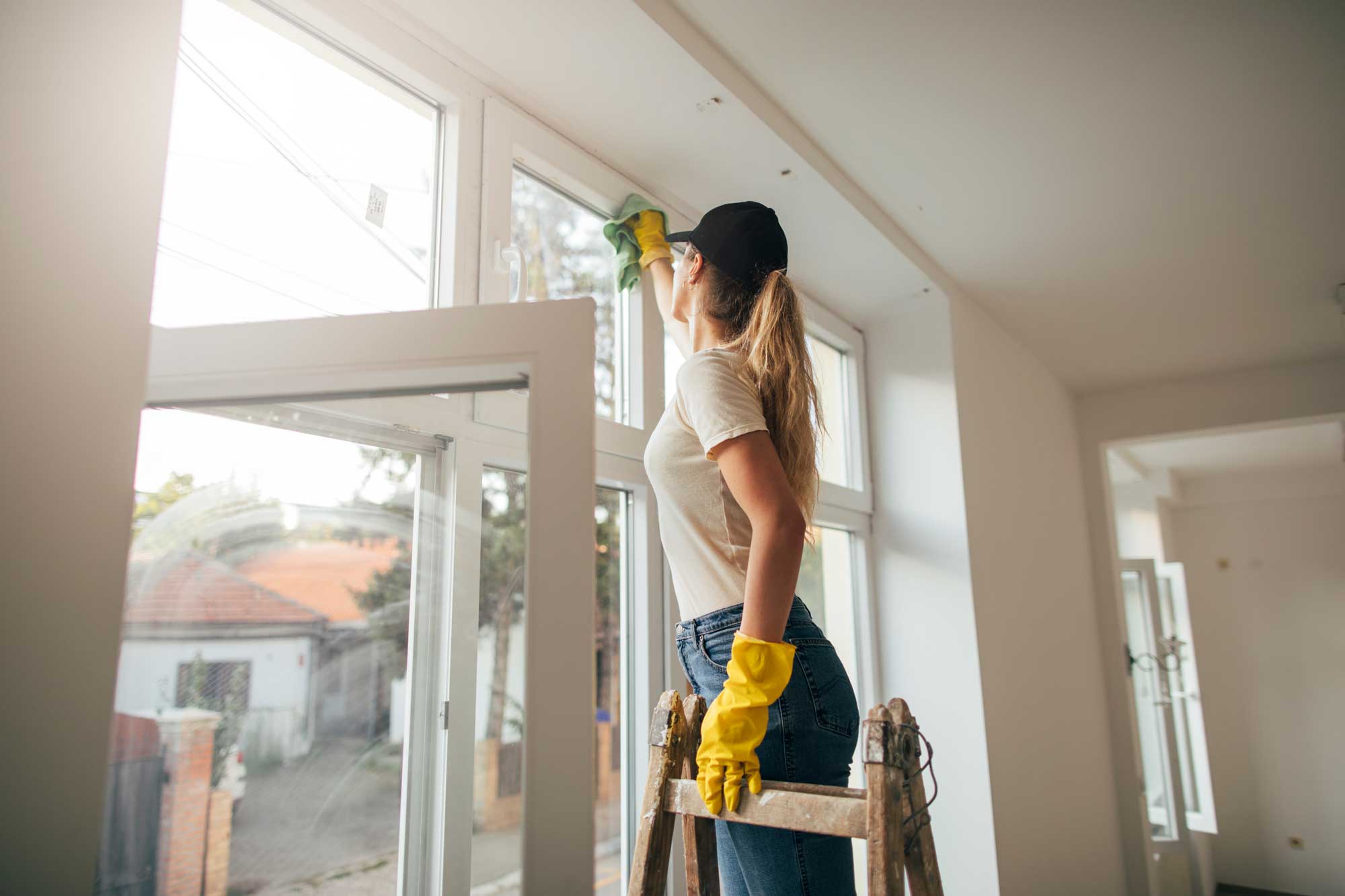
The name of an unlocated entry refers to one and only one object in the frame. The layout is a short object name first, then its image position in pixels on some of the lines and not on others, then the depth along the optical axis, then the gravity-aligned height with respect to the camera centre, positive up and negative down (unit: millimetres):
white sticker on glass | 1343 +676
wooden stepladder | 992 -215
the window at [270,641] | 726 -1
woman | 1058 +117
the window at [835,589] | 2609 +126
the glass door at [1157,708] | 4320 -457
